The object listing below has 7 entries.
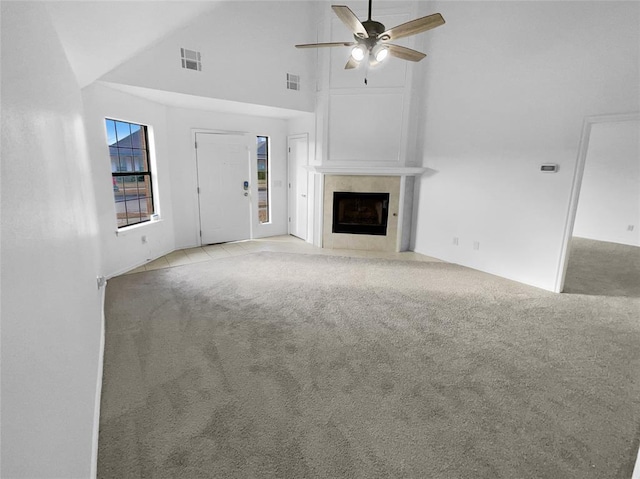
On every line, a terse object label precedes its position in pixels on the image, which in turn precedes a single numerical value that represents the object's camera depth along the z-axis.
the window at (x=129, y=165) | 4.54
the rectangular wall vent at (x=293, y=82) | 5.45
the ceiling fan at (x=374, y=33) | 2.51
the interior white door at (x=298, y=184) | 6.37
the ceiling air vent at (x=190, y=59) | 4.29
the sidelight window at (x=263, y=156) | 6.55
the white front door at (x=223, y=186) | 5.84
